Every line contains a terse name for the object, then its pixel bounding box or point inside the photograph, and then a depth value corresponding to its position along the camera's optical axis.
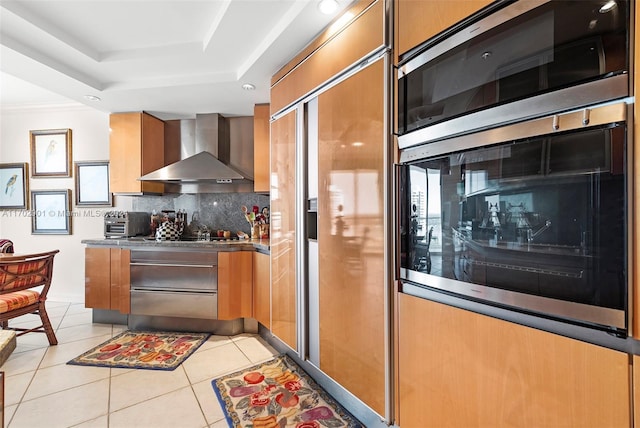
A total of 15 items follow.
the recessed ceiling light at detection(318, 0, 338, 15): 1.58
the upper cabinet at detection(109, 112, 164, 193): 3.32
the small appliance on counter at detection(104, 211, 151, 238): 3.25
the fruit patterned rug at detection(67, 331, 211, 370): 2.29
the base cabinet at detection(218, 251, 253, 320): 2.78
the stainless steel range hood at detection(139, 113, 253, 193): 3.03
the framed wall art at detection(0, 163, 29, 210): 3.93
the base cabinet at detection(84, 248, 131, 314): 2.99
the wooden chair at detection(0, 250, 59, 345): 2.36
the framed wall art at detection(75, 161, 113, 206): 3.78
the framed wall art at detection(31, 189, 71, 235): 3.87
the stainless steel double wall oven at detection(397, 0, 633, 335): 0.79
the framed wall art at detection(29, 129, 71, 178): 3.85
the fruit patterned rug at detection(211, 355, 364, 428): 1.66
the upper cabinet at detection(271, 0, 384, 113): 1.47
